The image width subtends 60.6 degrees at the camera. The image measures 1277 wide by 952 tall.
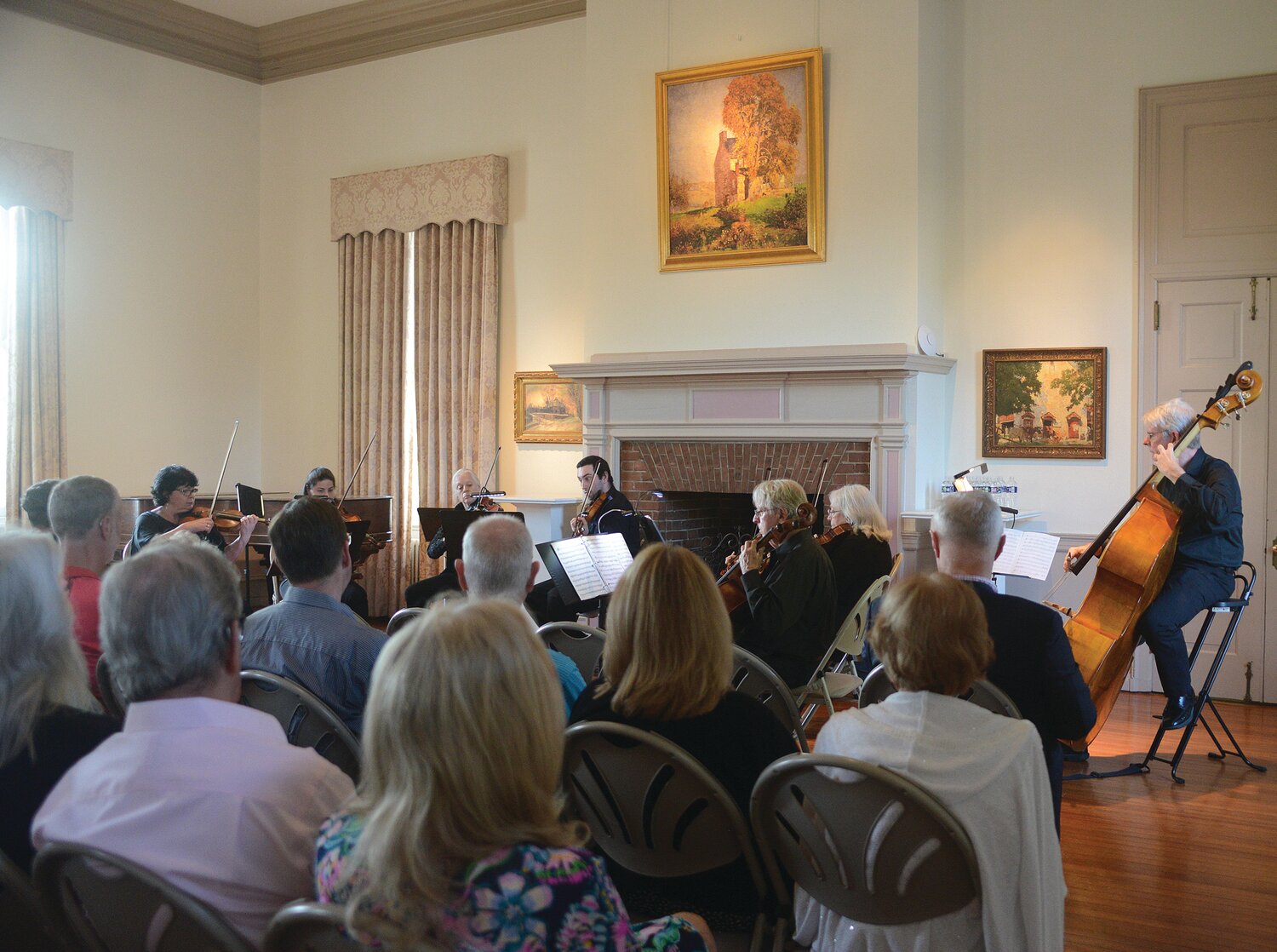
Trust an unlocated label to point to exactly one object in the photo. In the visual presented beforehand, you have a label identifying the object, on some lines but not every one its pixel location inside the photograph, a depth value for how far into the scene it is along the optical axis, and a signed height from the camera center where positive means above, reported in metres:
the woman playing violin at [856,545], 4.71 -0.49
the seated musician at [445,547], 5.73 -0.67
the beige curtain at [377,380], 8.34 +0.41
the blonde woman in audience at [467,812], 1.20 -0.43
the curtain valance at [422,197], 7.91 +1.76
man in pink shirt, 1.45 -0.48
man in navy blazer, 2.68 -0.58
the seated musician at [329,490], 6.38 -0.36
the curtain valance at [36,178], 7.41 +1.74
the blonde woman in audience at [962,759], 1.88 -0.57
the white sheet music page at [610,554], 4.73 -0.53
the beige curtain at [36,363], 7.47 +0.47
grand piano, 6.93 -0.65
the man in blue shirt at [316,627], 2.60 -0.47
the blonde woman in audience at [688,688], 2.01 -0.47
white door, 5.80 +0.33
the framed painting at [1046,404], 6.18 +0.18
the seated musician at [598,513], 5.64 -0.45
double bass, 4.25 -0.60
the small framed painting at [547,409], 7.71 +0.17
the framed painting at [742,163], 6.42 +1.64
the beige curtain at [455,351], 7.95 +0.60
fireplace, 6.20 +0.08
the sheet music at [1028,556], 4.53 -0.51
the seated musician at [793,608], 3.99 -0.64
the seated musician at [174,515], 4.98 -0.39
